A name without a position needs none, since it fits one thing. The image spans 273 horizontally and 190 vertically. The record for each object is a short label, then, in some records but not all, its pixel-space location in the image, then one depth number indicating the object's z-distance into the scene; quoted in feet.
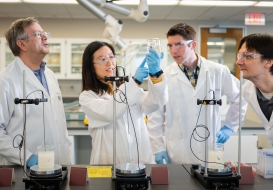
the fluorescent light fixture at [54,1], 13.40
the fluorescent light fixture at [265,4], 13.71
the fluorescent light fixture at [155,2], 13.51
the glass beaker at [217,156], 4.03
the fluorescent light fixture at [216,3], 13.55
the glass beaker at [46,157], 3.93
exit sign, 16.14
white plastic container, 4.35
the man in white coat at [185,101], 6.57
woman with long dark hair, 5.16
